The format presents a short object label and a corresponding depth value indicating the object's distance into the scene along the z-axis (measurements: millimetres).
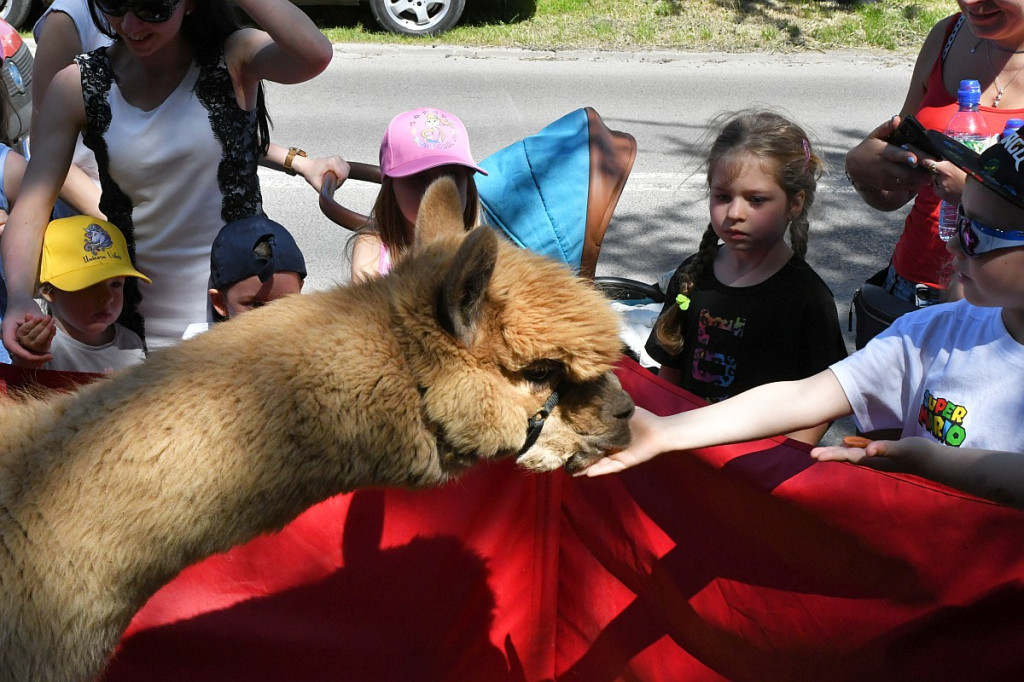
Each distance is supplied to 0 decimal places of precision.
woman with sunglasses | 3234
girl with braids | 3363
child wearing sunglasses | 2248
